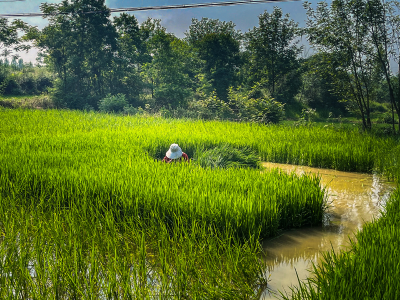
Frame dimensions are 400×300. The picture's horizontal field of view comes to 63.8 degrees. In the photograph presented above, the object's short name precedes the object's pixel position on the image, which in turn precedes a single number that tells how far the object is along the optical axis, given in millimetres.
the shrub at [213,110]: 17628
